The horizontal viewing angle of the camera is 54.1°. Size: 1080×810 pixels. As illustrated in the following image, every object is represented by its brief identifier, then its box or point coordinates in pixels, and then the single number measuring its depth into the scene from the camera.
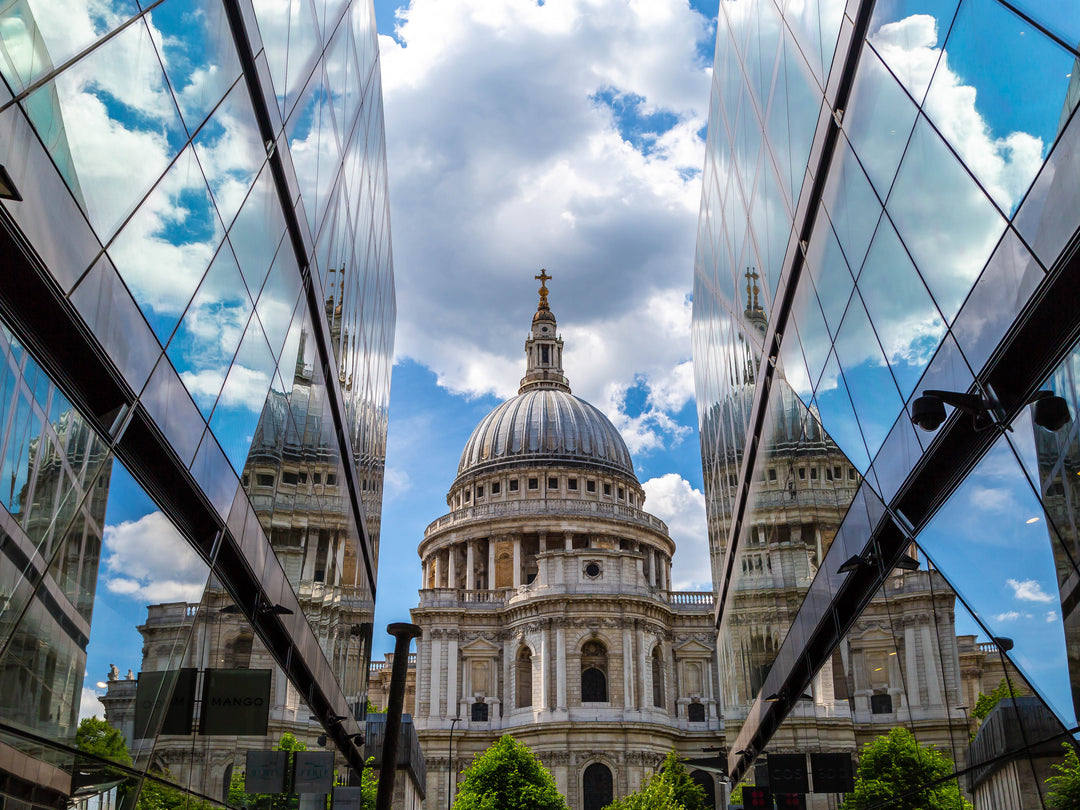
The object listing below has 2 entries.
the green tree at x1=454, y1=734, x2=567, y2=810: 68.12
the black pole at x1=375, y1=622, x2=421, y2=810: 20.61
